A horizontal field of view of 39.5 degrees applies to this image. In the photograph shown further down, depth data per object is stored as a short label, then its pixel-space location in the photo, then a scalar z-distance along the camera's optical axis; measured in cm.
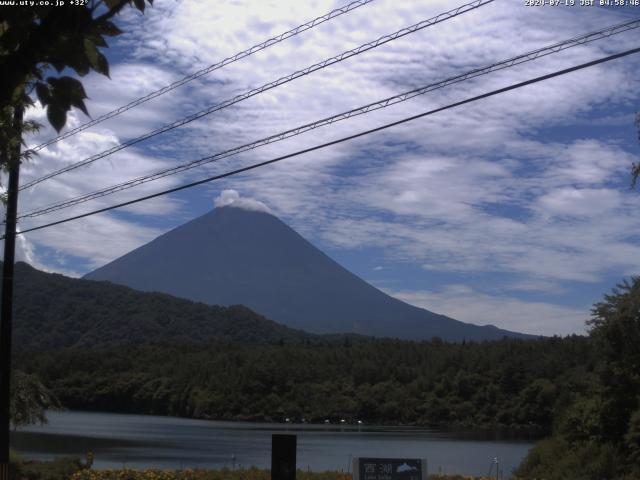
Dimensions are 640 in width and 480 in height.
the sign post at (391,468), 1127
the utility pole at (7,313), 1759
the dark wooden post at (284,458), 1145
